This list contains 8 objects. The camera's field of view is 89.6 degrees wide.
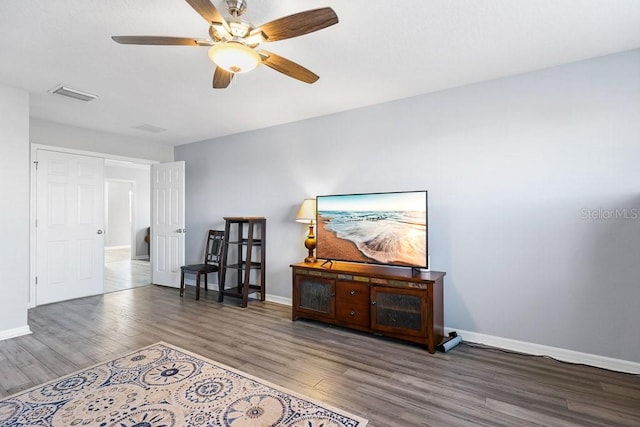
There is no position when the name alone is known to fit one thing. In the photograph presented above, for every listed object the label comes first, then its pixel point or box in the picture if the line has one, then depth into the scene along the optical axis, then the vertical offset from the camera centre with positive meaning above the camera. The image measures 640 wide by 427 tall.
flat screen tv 3.10 -0.14
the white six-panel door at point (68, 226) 4.33 -0.14
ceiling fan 1.66 +1.02
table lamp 3.83 -0.03
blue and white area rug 1.90 -1.20
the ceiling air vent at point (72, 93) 3.22 +1.28
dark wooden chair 4.77 -0.70
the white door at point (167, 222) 5.27 -0.11
